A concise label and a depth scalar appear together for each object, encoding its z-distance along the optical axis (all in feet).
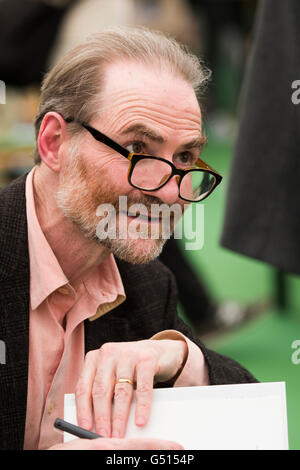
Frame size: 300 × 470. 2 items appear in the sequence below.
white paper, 4.99
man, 5.07
